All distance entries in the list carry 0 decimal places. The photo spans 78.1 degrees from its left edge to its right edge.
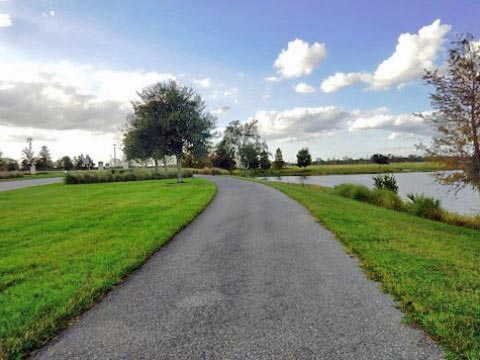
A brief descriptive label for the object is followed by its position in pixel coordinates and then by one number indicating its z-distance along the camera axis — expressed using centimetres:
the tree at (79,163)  9544
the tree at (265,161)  8143
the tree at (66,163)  9444
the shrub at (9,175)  4398
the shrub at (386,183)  2430
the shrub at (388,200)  1889
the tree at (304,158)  9531
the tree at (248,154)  7731
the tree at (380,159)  9324
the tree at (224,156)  8138
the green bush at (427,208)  1636
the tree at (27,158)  8594
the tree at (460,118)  1270
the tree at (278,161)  9756
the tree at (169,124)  2742
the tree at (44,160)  8944
